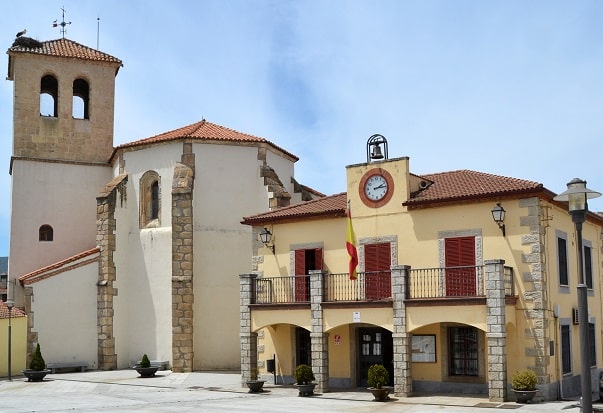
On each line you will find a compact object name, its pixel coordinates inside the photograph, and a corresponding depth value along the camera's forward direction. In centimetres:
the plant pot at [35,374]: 2880
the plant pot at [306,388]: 2288
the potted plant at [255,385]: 2420
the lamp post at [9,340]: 3022
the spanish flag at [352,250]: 2347
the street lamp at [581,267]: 1088
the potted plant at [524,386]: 2014
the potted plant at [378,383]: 2144
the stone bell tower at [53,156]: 3628
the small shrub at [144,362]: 2936
